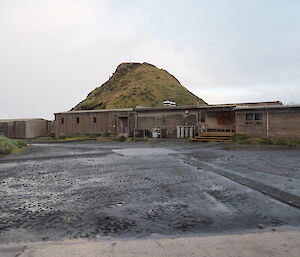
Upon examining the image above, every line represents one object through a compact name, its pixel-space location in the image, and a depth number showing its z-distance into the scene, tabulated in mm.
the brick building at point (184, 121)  23328
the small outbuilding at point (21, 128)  39656
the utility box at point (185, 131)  28781
